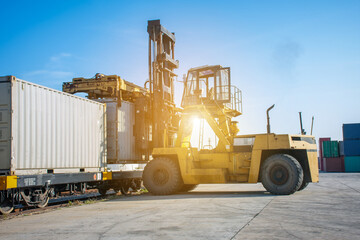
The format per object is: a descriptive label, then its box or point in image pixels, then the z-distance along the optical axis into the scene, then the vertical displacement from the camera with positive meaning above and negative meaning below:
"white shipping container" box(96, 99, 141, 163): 14.67 +0.69
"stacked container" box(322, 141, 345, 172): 48.00 -1.76
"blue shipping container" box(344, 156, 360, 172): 44.78 -2.54
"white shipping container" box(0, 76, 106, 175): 9.93 +0.62
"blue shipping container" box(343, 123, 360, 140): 44.06 +1.44
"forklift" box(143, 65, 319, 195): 12.84 -0.29
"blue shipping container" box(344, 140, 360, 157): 44.66 -0.50
